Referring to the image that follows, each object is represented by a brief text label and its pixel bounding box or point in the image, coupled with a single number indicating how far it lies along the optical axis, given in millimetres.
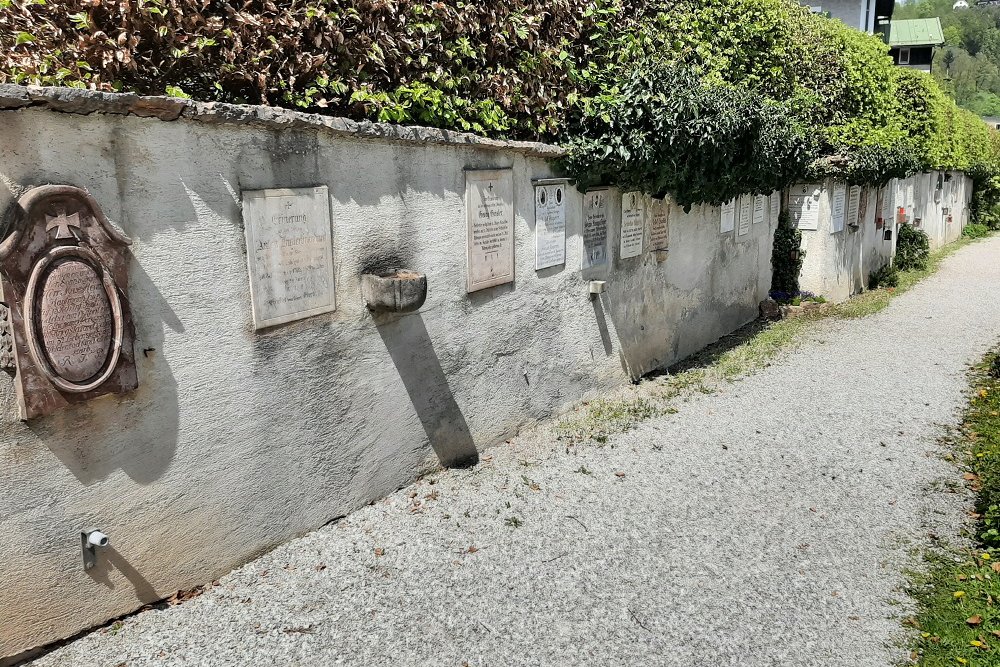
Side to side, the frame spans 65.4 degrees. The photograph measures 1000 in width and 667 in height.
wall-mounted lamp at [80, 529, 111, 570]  3531
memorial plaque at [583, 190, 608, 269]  7098
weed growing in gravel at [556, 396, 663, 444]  6613
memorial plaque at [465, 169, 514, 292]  5641
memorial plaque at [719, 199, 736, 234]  9789
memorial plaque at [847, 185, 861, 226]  14180
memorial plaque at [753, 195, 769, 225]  10816
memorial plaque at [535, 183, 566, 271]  6410
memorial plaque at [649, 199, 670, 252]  8133
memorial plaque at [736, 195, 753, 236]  10312
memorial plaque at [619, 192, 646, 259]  7637
